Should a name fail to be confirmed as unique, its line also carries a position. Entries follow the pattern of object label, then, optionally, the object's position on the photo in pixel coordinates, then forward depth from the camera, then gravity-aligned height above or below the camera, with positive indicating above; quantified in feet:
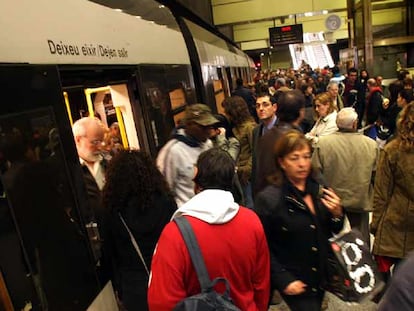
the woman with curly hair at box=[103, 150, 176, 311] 6.72 -2.31
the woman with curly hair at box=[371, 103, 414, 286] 7.53 -3.08
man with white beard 8.55 -1.31
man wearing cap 9.21 -1.88
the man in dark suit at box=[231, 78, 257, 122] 24.45 -2.30
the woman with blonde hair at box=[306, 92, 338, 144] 13.07 -2.24
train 5.08 -0.73
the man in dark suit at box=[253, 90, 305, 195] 8.71 -1.73
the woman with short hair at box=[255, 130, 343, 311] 6.66 -2.82
